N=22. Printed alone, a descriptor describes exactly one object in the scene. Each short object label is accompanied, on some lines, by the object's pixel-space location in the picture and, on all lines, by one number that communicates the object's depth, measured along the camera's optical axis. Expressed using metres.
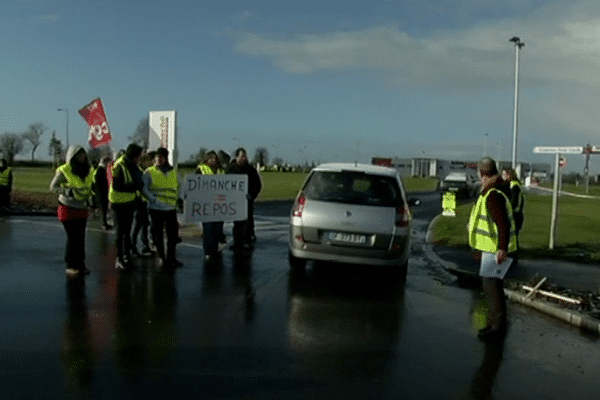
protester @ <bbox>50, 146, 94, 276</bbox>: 8.94
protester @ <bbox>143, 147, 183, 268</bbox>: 10.01
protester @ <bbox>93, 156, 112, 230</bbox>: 14.84
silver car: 9.14
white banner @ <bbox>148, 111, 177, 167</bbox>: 13.93
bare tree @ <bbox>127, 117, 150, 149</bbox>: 63.66
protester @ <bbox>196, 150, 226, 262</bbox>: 11.26
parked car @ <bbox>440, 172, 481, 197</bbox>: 41.91
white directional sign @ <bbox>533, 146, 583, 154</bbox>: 12.87
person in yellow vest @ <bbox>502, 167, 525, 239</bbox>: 10.99
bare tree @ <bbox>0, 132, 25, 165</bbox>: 118.52
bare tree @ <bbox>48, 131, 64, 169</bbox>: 102.81
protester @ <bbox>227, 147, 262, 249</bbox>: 12.67
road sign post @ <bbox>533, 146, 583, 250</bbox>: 12.91
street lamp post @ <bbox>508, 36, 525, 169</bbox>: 36.72
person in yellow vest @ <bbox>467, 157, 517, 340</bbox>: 6.67
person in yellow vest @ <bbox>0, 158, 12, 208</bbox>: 18.67
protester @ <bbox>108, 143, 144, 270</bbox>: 9.73
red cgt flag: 17.22
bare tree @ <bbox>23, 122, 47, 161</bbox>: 130.62
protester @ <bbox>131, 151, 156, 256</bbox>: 11.34
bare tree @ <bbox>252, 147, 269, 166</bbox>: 128.98
